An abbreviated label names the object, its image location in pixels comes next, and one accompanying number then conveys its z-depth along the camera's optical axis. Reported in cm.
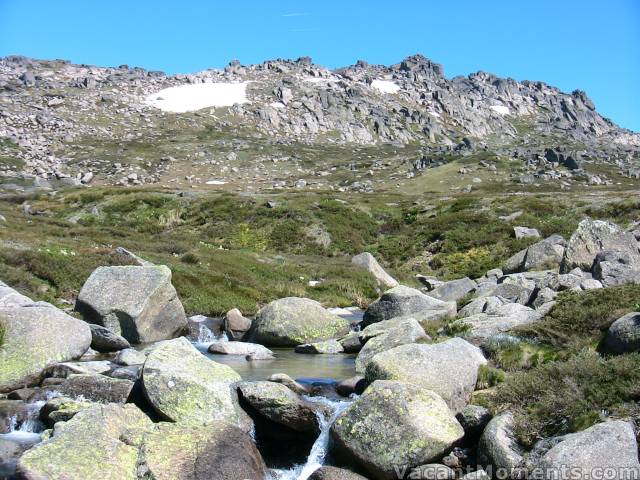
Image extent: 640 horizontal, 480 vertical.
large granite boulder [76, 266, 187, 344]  1867
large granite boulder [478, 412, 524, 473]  885
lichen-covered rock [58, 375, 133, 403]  1188
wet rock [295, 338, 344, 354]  1898
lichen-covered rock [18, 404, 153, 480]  846
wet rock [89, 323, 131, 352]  1703
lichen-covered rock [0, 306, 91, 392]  1312
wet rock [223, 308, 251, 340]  2205
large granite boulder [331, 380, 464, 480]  963
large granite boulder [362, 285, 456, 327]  2119
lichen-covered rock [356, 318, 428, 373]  1563
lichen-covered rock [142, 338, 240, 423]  1088
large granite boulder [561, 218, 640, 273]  2691
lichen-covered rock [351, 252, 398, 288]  3697
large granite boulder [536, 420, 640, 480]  761
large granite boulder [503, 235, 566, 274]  3117
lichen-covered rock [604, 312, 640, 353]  1163
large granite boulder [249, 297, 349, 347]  2012
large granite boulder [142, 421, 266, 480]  907
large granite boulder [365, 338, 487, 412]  1164
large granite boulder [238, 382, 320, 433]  1135
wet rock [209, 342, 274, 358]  1825
